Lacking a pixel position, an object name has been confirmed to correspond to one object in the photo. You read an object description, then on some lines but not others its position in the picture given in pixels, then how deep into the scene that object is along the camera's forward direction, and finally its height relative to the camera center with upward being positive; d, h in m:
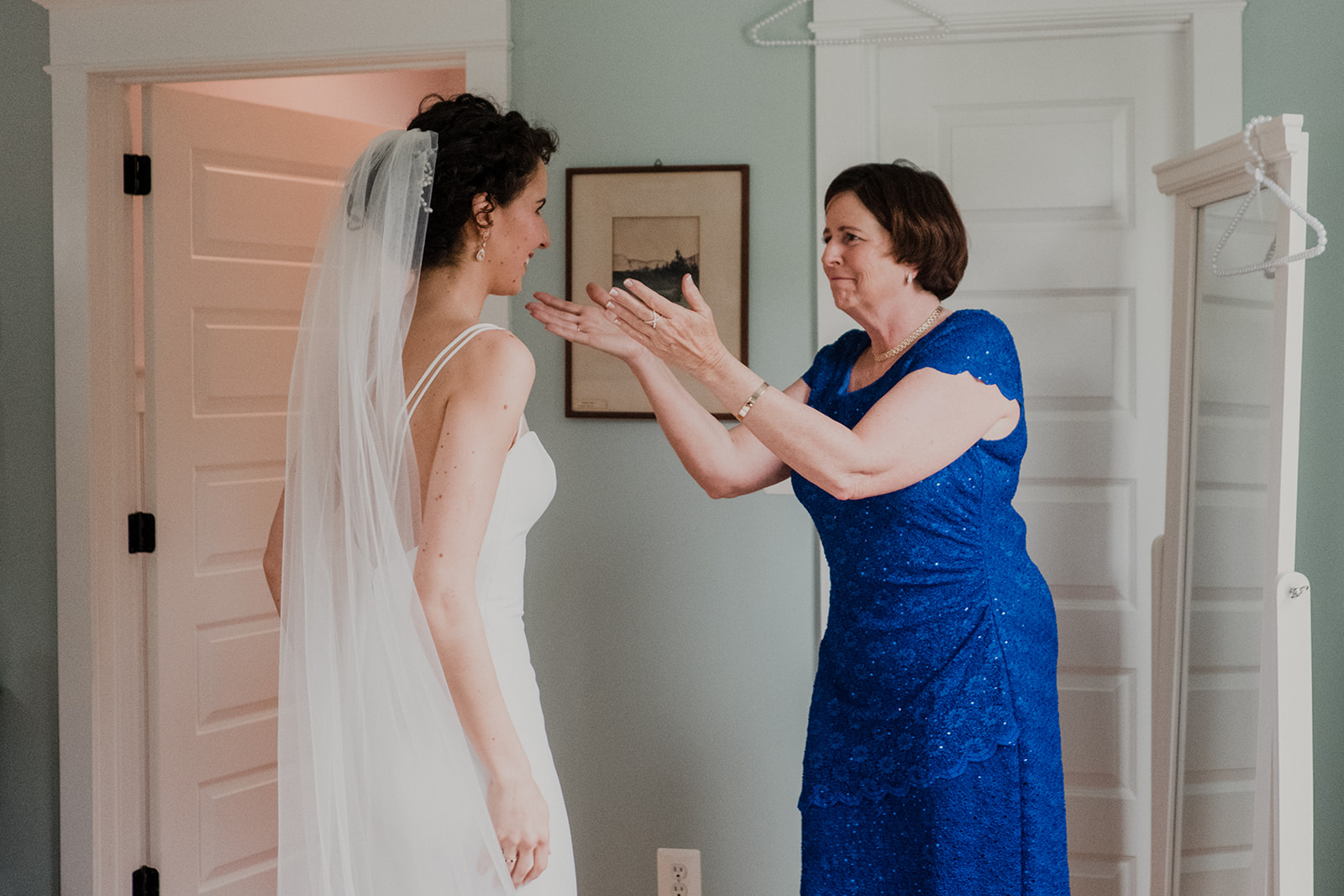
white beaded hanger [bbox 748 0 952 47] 2.17 +0.81
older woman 1.48 -0.29
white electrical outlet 2.32 -1.09
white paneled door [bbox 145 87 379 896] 2.62 -0.11
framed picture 2.26 +0.36
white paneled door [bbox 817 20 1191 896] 2.20 +0.26
